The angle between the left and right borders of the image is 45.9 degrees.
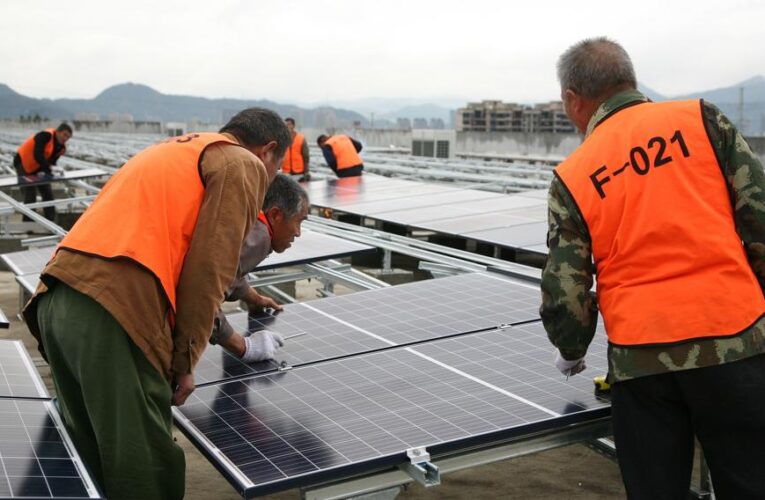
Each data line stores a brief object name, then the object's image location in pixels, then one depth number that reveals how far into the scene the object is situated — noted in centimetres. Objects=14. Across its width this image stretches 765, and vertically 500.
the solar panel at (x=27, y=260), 711
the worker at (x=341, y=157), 1521
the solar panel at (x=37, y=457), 270
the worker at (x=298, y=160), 1475
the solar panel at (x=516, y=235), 749
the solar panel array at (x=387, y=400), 305
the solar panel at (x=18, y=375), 373
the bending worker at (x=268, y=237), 397
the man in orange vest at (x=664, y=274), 276
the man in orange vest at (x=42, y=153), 1495
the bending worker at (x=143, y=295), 300
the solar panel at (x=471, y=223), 877
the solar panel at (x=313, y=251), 634
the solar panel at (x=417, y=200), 1073
